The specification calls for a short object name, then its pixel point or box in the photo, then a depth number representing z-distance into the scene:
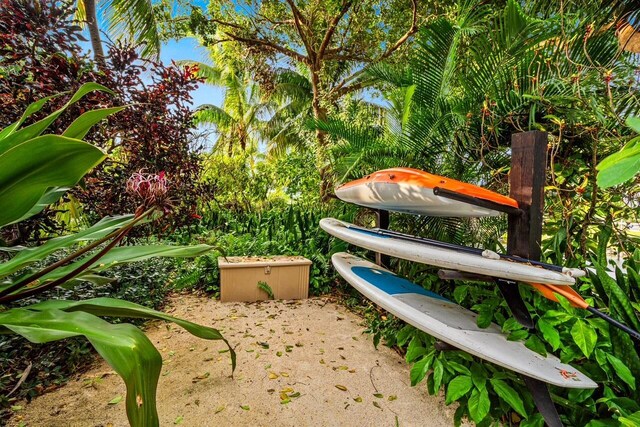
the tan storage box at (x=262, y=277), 3.32
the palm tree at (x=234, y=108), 10.39
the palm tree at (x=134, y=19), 3.89
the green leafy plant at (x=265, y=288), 3.41
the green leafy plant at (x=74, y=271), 0.58
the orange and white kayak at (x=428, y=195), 1.24
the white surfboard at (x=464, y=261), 1.03
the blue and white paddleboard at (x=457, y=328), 1.13
